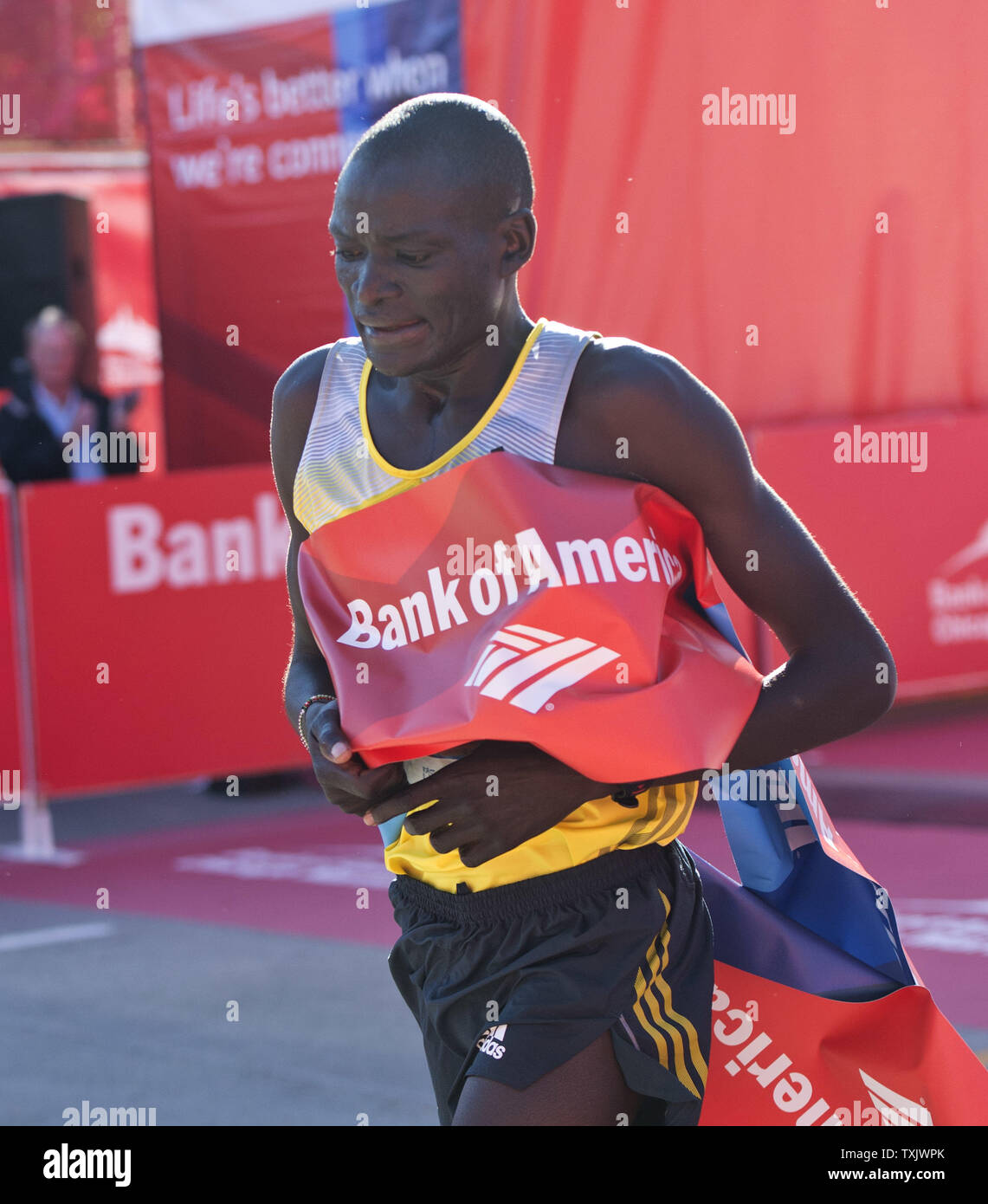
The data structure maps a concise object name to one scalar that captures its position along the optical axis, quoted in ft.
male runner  13.73
